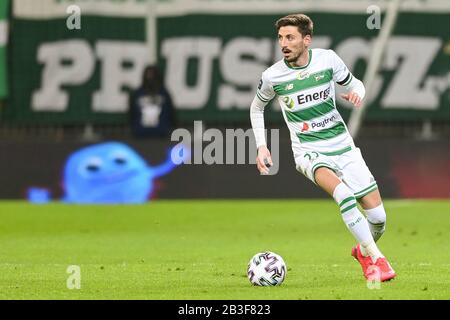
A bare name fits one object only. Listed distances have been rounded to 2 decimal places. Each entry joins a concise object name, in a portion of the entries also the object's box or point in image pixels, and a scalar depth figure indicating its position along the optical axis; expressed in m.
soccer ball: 10.66
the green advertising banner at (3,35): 22.95
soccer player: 11.16
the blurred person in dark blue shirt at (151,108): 22.34
